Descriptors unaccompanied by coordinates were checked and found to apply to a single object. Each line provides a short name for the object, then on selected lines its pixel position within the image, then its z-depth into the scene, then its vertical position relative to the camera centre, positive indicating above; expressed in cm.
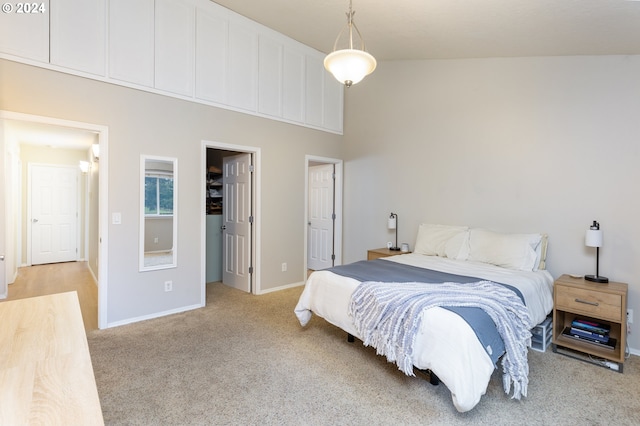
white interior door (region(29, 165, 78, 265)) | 636 -15
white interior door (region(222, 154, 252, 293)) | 463 -21
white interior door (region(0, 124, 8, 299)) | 381 -28
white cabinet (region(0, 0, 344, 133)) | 296 +169
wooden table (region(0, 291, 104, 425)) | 76 -47
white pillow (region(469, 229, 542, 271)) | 324 -41
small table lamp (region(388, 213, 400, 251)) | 468 -20
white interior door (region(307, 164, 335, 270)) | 566 -16
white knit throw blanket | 211 -73
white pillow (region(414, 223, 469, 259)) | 383 -37
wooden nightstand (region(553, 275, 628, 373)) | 261 -81
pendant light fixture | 236 +106
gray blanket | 201 -60
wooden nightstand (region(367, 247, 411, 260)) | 439 -60
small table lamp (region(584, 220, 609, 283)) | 292 -27
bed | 191 -67
